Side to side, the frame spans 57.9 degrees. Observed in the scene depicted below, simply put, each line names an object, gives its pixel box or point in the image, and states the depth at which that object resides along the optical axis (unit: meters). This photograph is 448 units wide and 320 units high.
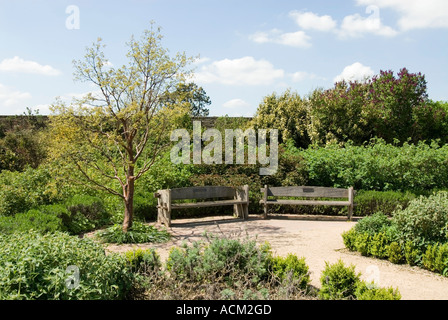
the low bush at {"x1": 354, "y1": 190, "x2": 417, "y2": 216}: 9.80
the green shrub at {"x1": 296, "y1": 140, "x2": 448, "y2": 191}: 10.74
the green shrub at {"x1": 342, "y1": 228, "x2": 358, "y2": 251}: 6.51
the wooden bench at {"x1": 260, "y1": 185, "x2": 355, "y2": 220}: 9.62
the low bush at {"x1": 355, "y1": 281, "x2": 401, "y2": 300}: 3.64
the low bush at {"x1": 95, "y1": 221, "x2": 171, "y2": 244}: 7.08
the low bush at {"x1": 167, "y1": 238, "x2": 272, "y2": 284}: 4.30
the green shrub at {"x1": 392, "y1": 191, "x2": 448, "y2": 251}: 5.71
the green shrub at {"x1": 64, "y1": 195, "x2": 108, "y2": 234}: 7.83
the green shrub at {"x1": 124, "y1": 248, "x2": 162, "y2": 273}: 4.46
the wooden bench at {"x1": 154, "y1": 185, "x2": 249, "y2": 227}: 8.57
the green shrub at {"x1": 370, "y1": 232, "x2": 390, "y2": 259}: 6.07
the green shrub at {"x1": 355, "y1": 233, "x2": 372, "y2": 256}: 6.23
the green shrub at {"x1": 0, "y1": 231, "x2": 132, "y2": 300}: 3.23
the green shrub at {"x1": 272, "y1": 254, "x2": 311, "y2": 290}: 4.46
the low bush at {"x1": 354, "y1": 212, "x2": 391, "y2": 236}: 6.50
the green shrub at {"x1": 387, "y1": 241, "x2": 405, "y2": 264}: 5.86
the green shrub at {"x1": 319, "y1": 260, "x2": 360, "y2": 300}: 4.19
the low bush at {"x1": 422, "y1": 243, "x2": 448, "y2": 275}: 5.38
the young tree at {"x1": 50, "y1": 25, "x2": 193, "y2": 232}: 7.44
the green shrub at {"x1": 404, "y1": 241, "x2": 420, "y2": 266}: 5.73
